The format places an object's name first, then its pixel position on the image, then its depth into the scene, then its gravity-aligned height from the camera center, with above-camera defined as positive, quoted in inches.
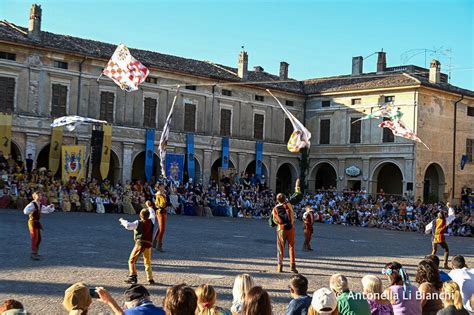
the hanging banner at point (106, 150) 1430.7 +50.6
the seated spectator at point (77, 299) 217.2 -42.0
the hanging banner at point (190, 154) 1609.3 +55.3
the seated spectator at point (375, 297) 276.1 -47.8
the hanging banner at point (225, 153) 1679.4 +63.9
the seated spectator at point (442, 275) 346.4 -47.2
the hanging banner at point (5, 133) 1307.1 +72.4
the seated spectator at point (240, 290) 256.7 -43.6
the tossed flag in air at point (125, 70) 867.7 +138.7
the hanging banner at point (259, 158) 1747.0 +57.0
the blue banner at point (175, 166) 1549.0 +24.2
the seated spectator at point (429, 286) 298.9 -46.4
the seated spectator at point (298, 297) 272.4 -48.8
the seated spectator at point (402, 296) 286.5 -48.9
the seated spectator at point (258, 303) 226.4 -42.9
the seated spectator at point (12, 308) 203.8 -44.3
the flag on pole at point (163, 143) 898.7 +45.0
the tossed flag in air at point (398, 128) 1048.2 +93.9
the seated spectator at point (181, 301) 225.5 -43.0
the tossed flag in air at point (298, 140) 941.6 +61.1
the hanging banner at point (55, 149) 1382.9 +47.3
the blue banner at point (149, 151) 1529.3 +55.8
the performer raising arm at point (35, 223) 558.9 -45.5
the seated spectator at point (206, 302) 241.3 -45.8
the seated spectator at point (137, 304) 242.1 -48.6
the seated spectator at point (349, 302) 264.4 -48.0
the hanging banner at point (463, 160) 1756.9 +74.4
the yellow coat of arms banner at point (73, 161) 1348.4 +22.3
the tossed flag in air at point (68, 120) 1102.1 +87.9
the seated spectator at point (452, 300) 263.7 -46.5
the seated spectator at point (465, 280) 347.9 -49.8
